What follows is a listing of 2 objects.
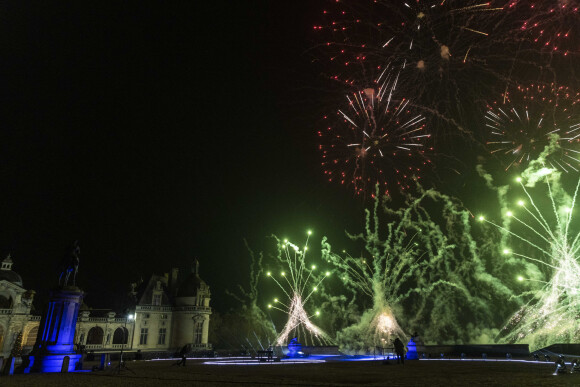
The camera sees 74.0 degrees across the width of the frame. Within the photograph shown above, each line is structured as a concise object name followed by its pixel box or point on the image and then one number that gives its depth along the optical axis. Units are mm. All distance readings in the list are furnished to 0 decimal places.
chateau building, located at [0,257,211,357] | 45281
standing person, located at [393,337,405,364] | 22947
